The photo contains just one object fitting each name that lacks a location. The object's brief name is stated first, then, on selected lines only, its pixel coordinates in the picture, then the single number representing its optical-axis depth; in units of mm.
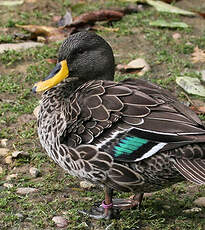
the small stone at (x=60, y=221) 7526
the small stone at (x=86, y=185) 8493
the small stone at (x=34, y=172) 8684
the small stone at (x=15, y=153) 9011
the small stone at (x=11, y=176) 8615
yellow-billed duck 6875
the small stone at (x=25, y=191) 8263
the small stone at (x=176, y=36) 13087
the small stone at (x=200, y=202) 8071
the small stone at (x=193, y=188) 8477
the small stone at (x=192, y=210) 7915
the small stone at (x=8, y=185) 8389
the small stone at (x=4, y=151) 9224
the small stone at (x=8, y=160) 9033
